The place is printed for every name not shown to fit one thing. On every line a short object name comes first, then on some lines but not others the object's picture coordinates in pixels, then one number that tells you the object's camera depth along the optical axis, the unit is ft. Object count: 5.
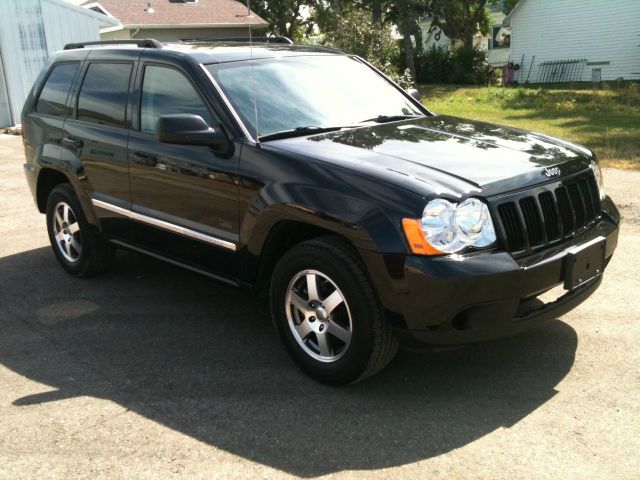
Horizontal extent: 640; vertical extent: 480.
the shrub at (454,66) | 111.24
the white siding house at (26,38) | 59.36
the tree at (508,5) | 149.89
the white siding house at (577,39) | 96.07
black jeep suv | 11.33
